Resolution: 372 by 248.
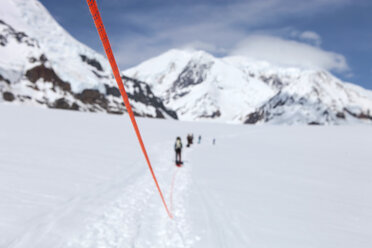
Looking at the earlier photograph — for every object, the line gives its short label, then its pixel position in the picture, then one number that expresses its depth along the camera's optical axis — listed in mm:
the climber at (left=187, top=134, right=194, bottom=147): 32181
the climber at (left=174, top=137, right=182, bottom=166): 17155
